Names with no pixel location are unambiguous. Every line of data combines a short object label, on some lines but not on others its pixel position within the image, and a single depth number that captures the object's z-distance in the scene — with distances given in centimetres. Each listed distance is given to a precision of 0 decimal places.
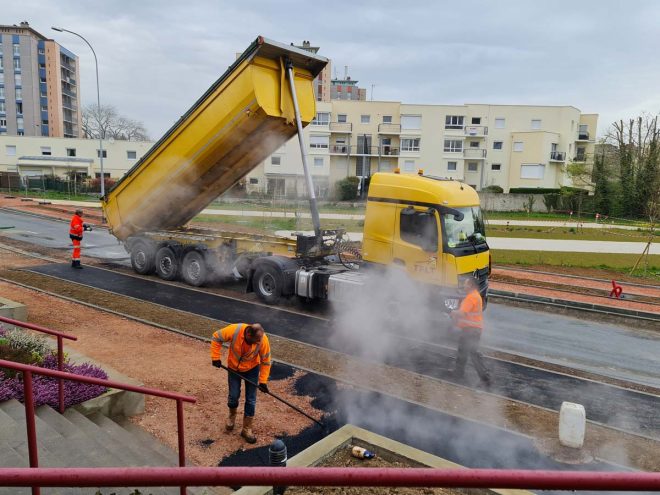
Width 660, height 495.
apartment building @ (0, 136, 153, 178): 5175
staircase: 418
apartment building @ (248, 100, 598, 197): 5434
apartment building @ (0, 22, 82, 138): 7262
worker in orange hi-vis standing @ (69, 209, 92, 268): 1434
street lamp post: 2382
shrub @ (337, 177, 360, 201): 3689
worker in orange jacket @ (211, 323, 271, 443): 564
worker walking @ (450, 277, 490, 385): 772
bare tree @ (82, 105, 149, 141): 8475
